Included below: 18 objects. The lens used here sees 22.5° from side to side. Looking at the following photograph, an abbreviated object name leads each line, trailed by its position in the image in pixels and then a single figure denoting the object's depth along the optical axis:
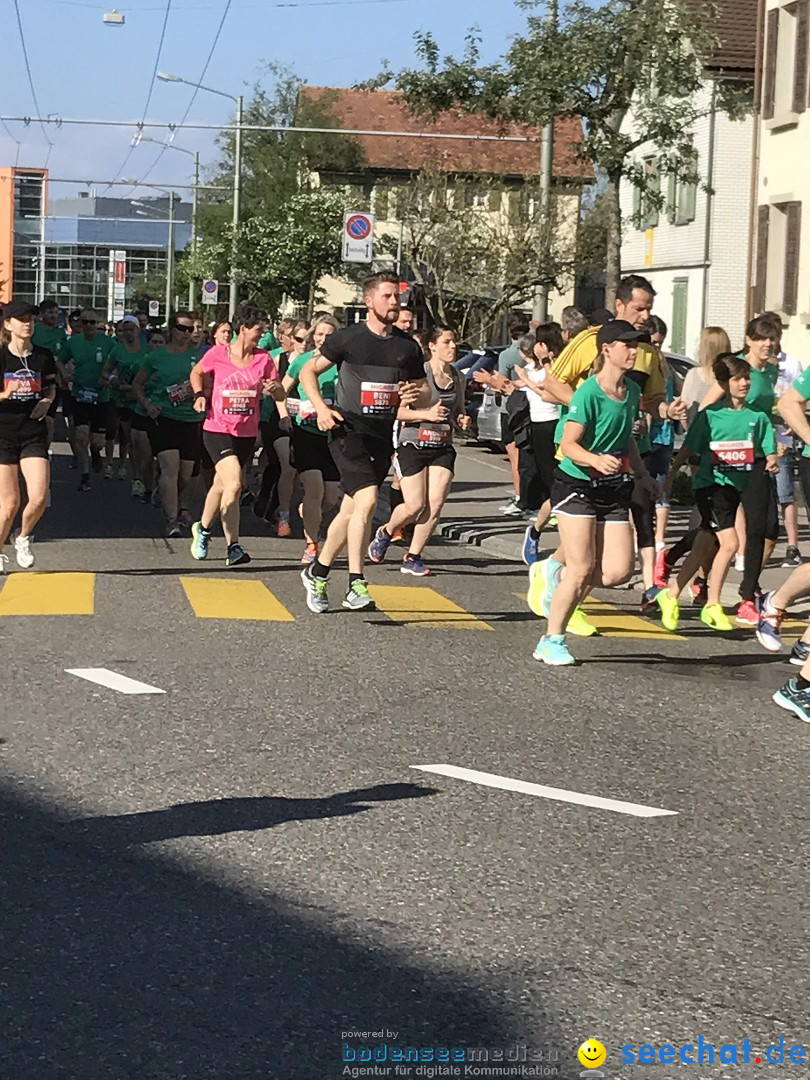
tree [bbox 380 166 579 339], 51.03
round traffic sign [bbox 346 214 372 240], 30.66
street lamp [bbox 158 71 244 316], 48.95
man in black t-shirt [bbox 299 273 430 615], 12.43
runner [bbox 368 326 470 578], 15.03
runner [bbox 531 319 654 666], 10.55
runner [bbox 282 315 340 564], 15.22
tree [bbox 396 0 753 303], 27.98
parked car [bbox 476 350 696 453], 29.41
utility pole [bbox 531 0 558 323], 28.19
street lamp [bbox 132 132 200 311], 89.64
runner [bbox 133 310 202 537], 17.39
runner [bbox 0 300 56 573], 13.76
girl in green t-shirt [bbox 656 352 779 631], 12.59
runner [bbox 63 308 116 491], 22.72
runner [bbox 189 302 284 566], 15.05
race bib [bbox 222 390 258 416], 15.05
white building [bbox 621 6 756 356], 40.62
